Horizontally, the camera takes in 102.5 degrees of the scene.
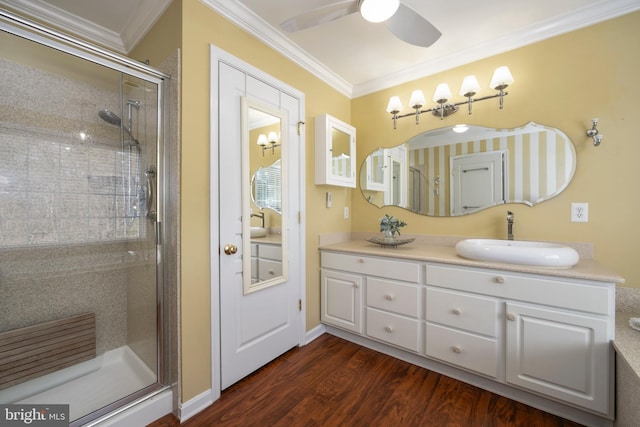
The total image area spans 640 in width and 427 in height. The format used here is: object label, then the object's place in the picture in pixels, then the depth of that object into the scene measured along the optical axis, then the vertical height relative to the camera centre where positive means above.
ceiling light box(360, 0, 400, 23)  1.24 +0.98
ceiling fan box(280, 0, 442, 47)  1.26 +1.00
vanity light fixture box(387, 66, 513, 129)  1.89 +0.94
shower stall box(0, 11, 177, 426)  1.54 -0.14
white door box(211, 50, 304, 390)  1.63 -0.35
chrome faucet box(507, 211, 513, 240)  1.97 -0.13
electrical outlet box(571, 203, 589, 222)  1.77 -0.02
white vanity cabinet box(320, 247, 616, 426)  1.33 -0.73
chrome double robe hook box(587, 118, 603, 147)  1.72 +0.51
